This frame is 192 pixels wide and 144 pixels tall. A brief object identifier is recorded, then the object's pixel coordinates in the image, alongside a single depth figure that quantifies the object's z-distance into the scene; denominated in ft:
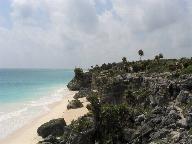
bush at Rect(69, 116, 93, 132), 60.15
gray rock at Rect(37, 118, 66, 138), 76.10
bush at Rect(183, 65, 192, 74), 74.09
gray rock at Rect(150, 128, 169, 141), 50.61
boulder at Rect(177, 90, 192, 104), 60.53
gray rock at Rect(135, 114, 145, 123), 59.08
